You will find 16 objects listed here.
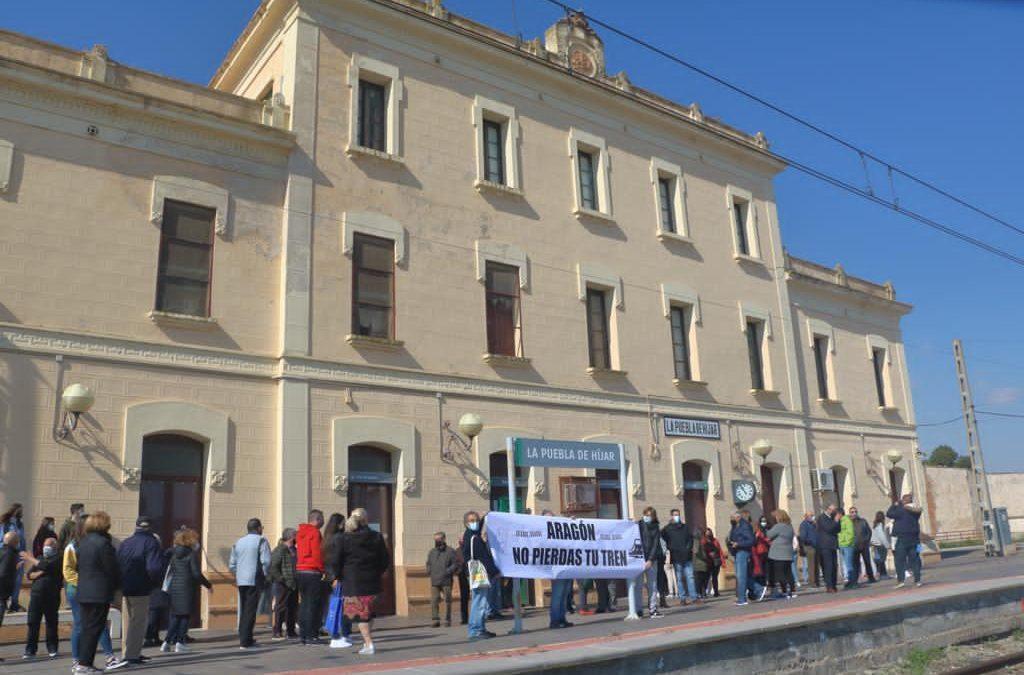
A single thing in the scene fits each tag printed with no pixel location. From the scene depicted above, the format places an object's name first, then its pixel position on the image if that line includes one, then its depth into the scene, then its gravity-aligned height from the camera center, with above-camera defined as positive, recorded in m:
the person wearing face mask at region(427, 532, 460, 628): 14.38 -0.41
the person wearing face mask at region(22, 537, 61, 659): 10.75 -0.44
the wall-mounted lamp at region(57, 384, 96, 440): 13.08 +2.25
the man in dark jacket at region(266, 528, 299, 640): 12.60 -0.49
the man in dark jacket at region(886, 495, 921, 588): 16.72 -0.08
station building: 13.95 +5.06
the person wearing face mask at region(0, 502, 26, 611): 11.85 +0.44
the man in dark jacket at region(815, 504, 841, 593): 18.03 -0.30
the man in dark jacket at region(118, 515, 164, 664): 9.98 -0.32
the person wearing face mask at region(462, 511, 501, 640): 12.11 -0.28
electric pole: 28.73 +1.51
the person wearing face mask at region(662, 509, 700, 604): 16.67 -0.29
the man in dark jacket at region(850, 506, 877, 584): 19.67 -0.16
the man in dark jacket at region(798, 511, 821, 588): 18.91 -0.33
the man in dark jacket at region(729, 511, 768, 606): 16.17 -0.25
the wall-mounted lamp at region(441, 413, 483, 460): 17.11 +2.16
